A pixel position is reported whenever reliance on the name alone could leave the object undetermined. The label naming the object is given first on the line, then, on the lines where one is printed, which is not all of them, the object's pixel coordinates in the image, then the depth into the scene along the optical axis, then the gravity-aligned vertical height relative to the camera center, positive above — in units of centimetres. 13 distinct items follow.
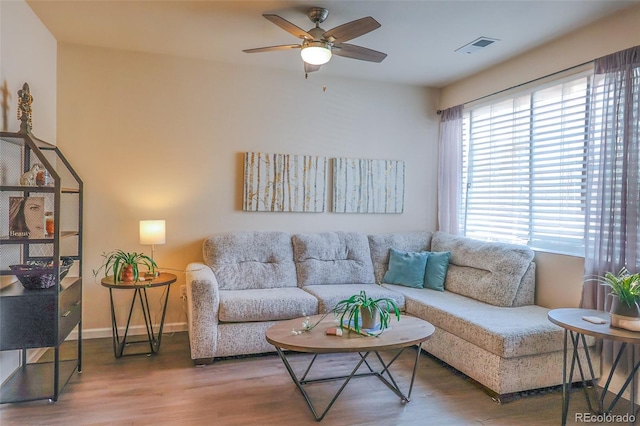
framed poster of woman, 259 -11
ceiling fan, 263 +114
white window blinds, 328 +38
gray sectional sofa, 279 -78
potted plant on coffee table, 258 -69
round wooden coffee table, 234 -79
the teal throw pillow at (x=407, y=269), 411 -62
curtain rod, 323 +114
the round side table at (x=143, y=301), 330 -92
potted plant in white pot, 233 -52
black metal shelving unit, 248 -61
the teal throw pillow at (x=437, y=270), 405 -61
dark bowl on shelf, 253 -46
